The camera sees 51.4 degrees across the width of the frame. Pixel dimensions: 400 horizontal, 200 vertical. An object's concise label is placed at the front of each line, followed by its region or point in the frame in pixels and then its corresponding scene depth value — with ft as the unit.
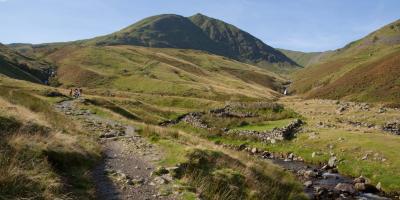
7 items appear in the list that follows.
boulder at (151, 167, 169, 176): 70.79
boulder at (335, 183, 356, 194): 108.17
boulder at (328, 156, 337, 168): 137.53
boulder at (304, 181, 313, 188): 110.89
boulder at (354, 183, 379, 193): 110.22
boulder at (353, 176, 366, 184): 116.96
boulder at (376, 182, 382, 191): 111.75
